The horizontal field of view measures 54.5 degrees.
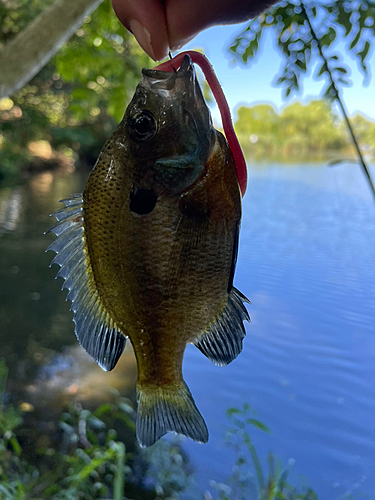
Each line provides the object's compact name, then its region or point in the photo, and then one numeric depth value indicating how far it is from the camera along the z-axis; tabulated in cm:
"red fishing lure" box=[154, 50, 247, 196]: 14
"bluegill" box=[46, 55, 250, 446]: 14
